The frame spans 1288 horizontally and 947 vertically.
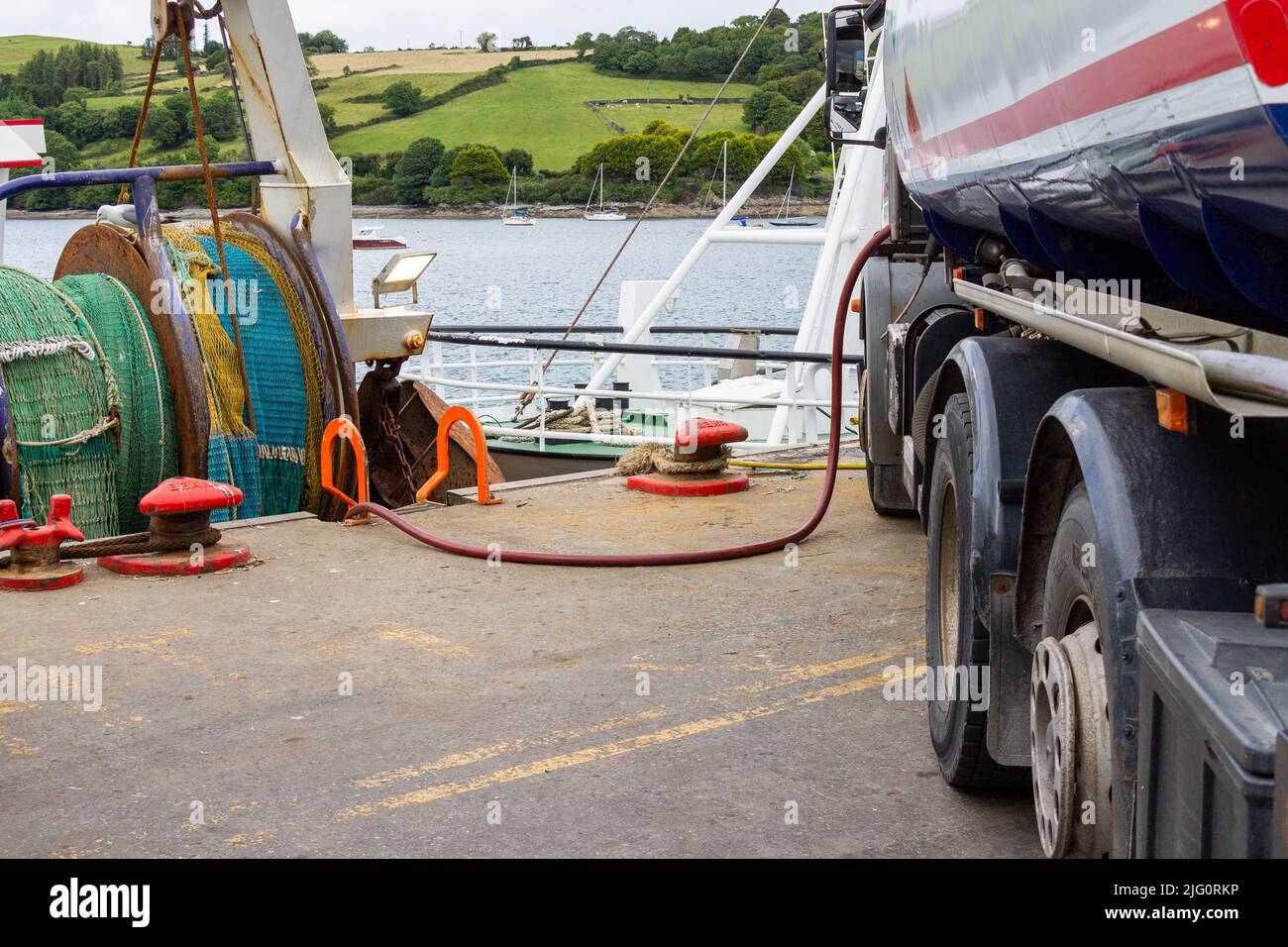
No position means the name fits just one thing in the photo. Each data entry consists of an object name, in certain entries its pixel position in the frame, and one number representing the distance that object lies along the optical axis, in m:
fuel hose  8.52
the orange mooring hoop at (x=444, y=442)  10.73
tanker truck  2.54
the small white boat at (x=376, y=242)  88.79
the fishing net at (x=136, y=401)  9.95
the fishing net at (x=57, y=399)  9.41
